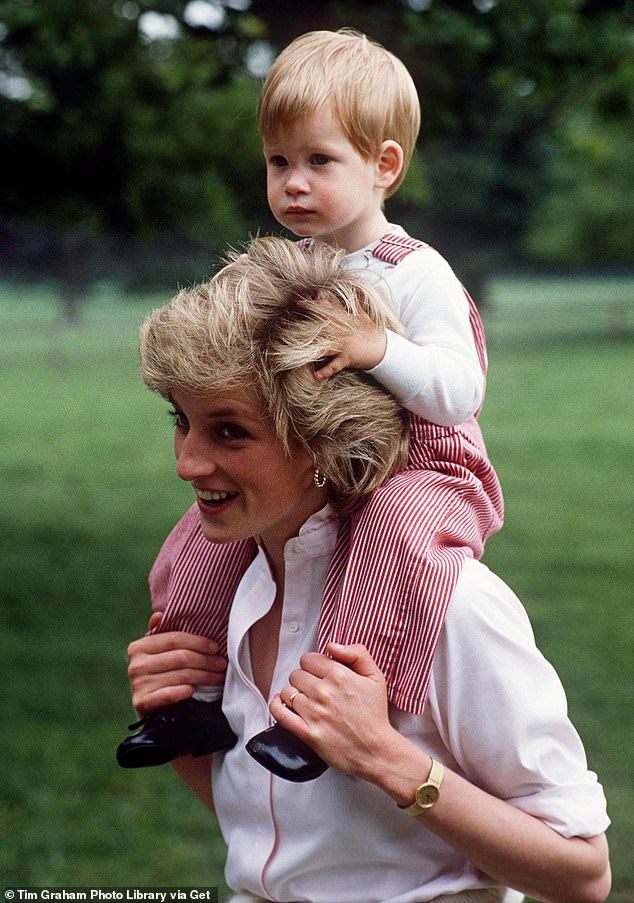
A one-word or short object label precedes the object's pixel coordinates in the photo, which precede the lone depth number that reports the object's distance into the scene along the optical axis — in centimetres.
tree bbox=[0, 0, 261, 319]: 918
